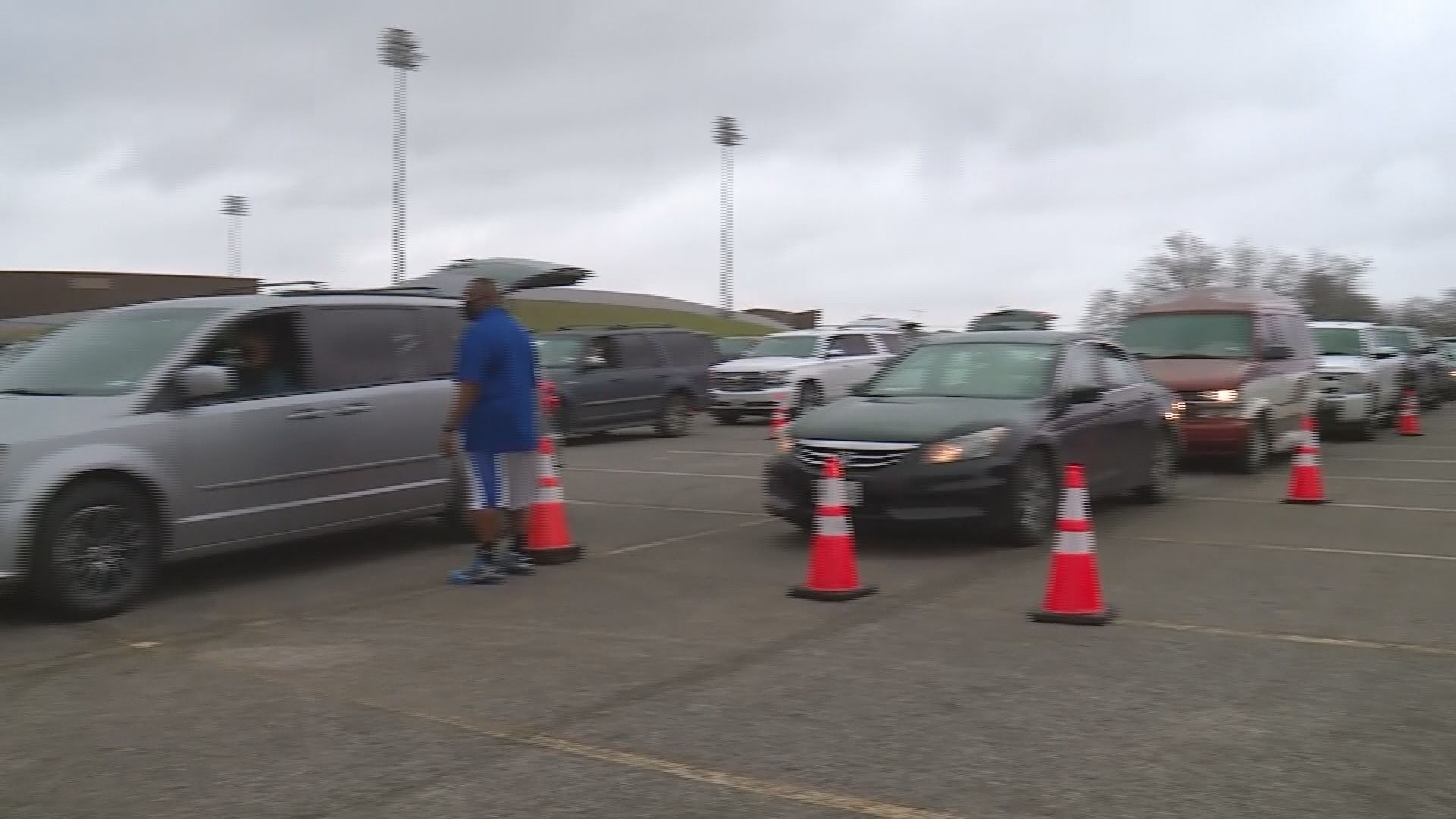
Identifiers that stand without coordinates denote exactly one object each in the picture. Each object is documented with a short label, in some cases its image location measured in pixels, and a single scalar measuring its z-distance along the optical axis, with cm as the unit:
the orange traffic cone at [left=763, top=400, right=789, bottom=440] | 1906
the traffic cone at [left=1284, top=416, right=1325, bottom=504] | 1218
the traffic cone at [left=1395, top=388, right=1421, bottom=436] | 2172
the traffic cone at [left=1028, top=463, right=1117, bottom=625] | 708
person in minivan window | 852
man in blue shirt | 821
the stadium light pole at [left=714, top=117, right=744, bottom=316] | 6309
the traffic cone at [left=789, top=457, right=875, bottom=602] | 777
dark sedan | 912
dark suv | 2062
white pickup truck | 1984
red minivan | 1461
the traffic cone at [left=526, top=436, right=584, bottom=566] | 905
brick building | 6175
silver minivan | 718
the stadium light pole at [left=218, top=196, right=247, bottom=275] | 6575
